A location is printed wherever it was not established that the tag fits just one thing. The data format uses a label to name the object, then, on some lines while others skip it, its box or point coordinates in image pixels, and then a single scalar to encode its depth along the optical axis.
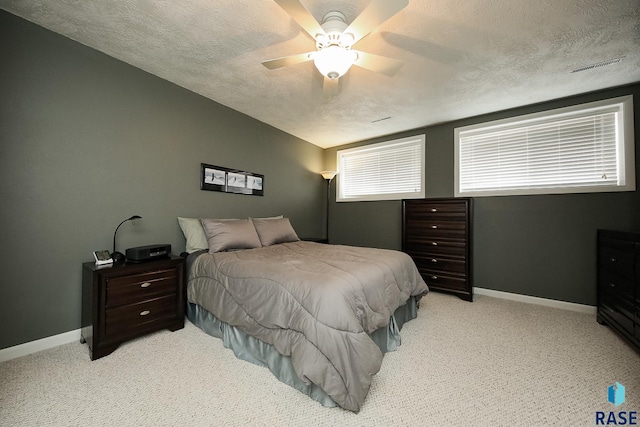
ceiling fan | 1.38
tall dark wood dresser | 3.18
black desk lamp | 2.10
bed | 1.36
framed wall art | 3.06
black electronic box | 2.11
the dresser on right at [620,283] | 1.92
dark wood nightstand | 1.83
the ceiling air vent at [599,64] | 2.20
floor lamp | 4.60
